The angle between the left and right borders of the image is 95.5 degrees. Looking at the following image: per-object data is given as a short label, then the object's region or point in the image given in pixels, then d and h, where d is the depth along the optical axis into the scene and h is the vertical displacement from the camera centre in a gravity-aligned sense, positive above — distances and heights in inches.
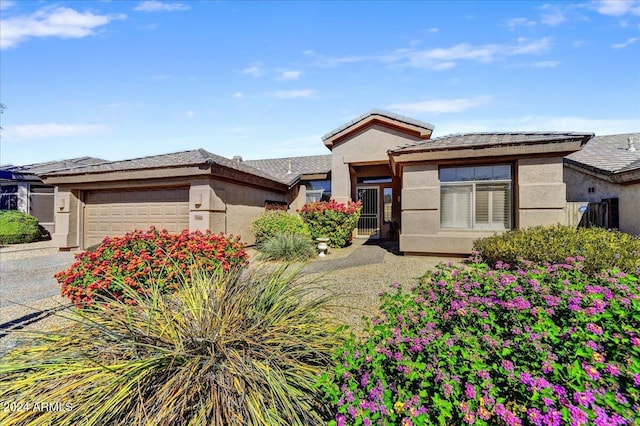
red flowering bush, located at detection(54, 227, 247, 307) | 179.0 -29.5
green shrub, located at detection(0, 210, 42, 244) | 583.8 -23.0
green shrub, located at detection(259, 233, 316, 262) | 381.4 -41.1
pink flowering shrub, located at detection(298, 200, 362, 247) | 502.6 -5.6
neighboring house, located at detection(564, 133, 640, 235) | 384.5 +58.2
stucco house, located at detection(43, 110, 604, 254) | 359.3 +51.2
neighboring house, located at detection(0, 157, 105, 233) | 693.3 +47.7
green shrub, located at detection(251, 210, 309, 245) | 472.4 -11.6
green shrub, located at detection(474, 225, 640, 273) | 214.1 -23.0
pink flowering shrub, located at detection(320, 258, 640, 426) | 65.5 -37.0
